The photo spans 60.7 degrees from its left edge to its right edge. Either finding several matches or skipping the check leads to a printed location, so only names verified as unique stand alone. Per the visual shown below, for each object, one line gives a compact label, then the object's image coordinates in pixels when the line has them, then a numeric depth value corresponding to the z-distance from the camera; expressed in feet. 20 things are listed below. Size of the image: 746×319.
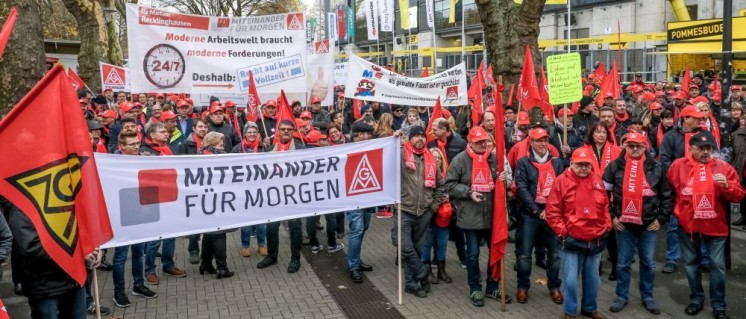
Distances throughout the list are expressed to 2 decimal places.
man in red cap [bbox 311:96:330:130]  42.19
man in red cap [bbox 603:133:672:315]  20.52
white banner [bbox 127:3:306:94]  29.09
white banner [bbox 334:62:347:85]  63.32
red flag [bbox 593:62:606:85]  56.72
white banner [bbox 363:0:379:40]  107.55
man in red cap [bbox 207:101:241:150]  32.50
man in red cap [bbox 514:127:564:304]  21.49
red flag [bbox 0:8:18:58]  11.66
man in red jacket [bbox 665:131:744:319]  19.83
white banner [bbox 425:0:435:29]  85.53
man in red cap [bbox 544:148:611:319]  19.30
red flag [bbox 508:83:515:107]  37.38
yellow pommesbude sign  53.47
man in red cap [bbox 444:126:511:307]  21.44
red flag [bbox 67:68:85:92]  52.58
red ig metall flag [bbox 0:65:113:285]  12.59
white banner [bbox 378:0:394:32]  108.37
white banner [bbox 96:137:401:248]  18.89
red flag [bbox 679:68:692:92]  47.09
